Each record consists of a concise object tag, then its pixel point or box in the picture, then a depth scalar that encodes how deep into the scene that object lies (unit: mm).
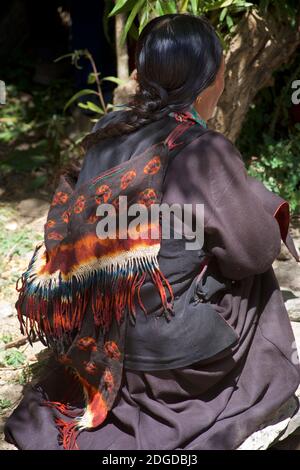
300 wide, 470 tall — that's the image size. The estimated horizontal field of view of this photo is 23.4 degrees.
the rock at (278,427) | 2447
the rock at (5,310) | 3578
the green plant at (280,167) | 4367
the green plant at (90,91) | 4070
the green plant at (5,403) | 2942
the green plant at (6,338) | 3367
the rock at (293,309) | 3264
